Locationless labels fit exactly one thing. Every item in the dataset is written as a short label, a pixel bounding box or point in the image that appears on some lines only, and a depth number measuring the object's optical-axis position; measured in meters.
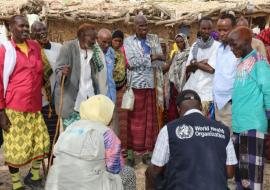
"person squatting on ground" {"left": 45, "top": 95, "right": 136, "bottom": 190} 3.20
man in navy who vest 2.97
